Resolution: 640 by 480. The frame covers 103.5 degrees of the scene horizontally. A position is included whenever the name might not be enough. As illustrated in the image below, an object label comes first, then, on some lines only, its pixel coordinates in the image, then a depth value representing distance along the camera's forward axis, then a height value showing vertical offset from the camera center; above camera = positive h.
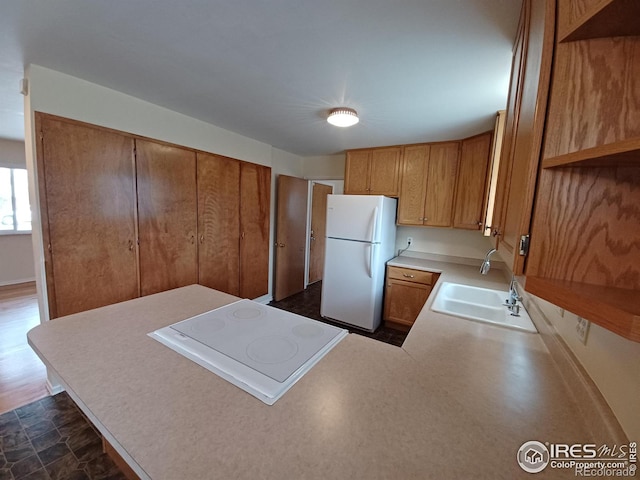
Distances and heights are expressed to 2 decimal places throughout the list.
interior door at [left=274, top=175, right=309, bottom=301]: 3.72 -0.32
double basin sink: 1.43 -0.57
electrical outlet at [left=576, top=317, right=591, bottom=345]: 0.81 -0.34
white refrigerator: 2.89 -0.47
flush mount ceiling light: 2.08 +0.83
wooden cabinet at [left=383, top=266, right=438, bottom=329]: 2.80 -0.85
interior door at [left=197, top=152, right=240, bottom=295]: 2.75 -0.14
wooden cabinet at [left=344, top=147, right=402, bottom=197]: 3.18 +0.60
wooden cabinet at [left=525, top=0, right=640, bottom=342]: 0.49 +0.12
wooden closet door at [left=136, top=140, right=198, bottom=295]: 2.26 -0.08
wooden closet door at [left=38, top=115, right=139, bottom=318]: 1.77 -0.09
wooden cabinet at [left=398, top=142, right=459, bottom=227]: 2.87 +0.42
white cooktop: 0.83 -0.54
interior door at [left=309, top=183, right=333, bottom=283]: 4.57 -0.29
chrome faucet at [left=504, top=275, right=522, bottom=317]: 1.57 -0.50
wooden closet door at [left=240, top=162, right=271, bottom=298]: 3.22 -0.22
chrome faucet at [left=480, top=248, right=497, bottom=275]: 1.69 -0.30
